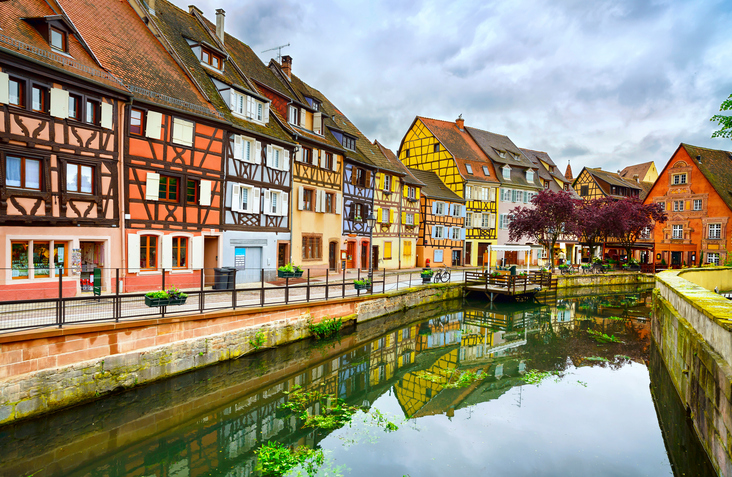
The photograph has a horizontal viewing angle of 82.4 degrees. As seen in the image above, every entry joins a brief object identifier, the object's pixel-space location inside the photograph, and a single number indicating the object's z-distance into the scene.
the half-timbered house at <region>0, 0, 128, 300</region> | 12.01
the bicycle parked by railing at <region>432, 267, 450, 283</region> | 26.42
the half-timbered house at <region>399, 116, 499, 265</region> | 40.66
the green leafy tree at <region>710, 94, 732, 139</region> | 14.95
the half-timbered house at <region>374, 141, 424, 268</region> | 32.75
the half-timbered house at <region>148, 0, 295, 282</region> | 19.09
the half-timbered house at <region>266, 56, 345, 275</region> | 23.45
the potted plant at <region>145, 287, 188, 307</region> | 10.70
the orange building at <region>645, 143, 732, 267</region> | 38.66
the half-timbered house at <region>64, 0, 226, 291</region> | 15.32
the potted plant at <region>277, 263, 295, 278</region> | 16.92
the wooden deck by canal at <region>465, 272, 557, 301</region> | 26.01
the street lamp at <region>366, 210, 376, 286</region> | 19.05
